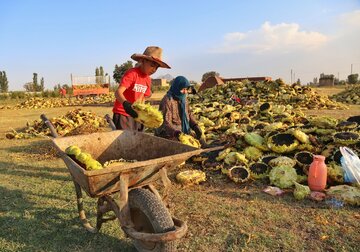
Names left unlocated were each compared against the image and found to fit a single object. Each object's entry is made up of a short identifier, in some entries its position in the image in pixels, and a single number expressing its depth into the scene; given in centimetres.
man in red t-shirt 465
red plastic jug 486
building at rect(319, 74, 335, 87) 3923
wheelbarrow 269
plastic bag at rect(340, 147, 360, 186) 492
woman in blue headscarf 568
